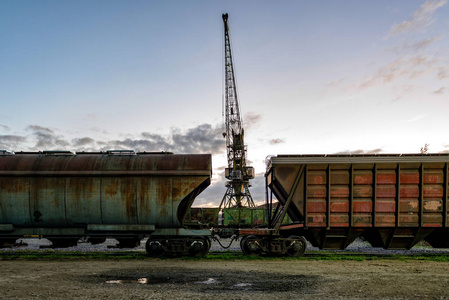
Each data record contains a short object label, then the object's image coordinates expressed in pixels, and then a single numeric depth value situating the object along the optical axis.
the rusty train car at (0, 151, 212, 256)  12.21
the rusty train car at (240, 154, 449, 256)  11.93
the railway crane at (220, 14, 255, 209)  42.06
